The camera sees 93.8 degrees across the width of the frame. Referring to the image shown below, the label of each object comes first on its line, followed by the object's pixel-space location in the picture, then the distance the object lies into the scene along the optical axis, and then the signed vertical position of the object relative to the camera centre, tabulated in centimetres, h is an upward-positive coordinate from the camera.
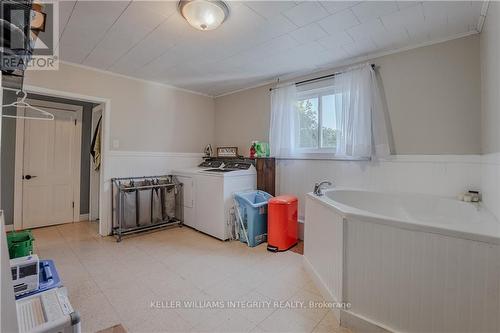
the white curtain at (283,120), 318 +68
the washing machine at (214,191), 307 -31
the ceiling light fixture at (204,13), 172 +120
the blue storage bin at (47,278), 122 -63
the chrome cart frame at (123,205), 314 -51
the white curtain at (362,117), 249 +58
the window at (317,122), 295 +63
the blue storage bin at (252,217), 291 -61
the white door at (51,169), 352 -2
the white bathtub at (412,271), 116 -57
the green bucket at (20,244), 145 -49
